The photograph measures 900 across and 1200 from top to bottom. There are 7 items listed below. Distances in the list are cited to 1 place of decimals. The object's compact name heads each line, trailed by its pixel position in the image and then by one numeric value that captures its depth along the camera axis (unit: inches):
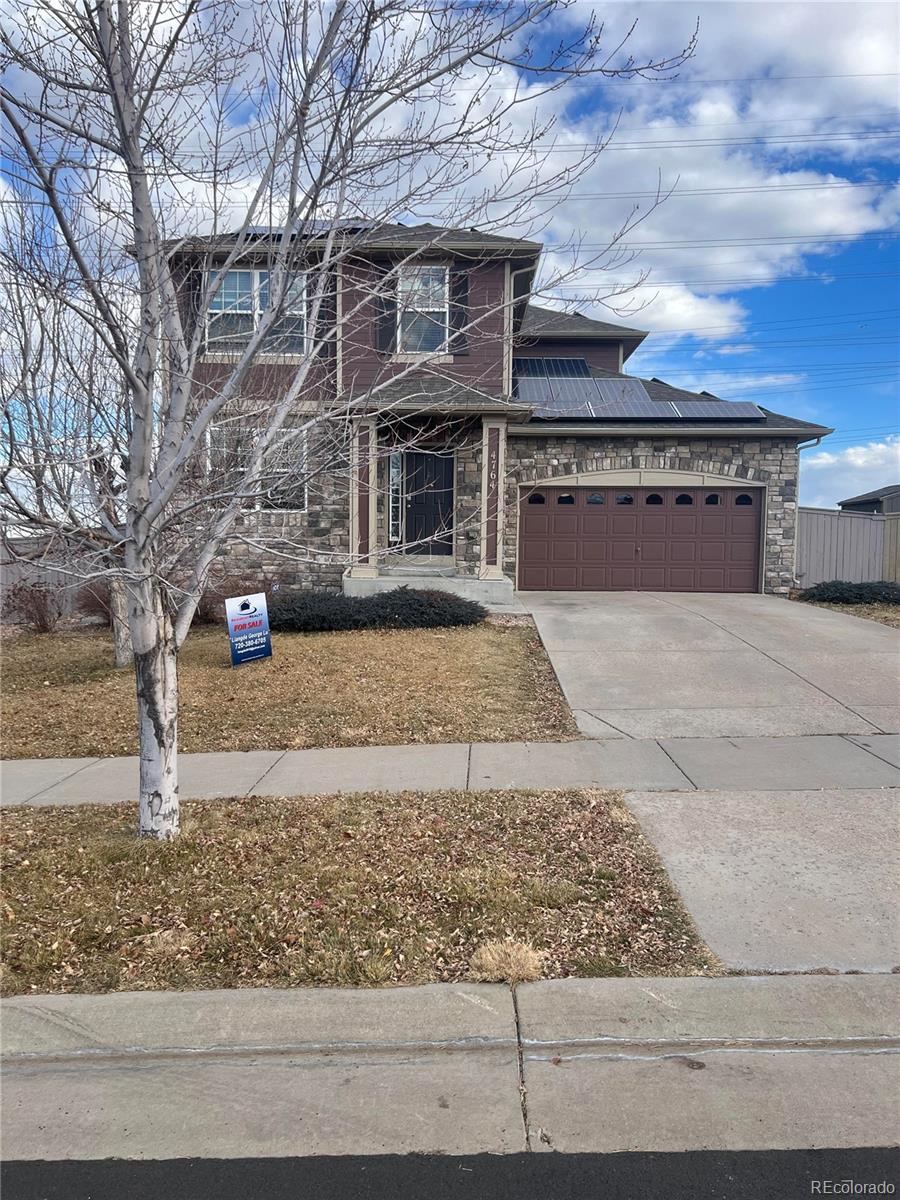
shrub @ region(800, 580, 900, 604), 595.8
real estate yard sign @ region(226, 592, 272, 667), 405.4
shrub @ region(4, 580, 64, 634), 572.7
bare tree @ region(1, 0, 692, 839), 173.3
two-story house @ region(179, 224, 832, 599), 648.4
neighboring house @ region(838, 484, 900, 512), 1080.2
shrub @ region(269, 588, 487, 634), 491.8
